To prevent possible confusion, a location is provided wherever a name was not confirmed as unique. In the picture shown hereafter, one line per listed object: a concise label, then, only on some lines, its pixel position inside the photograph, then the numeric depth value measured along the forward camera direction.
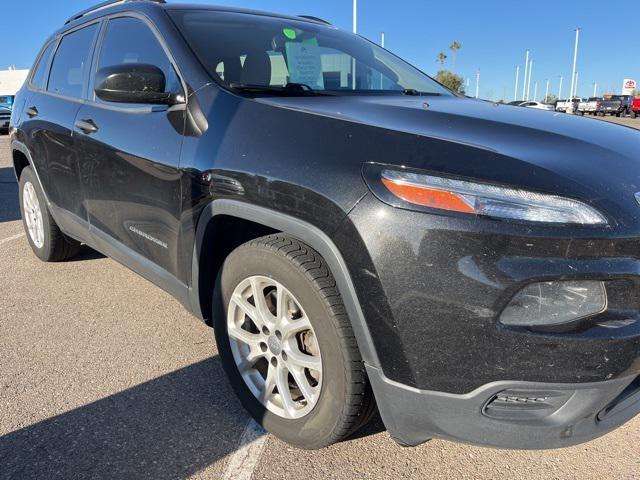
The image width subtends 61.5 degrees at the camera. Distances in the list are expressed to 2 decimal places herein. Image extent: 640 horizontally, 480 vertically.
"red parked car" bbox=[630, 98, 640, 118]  43.53
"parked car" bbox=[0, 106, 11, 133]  22.71
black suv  1.52
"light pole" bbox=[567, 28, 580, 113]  49.47
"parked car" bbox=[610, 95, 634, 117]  46.18
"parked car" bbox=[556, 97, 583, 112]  51.26
